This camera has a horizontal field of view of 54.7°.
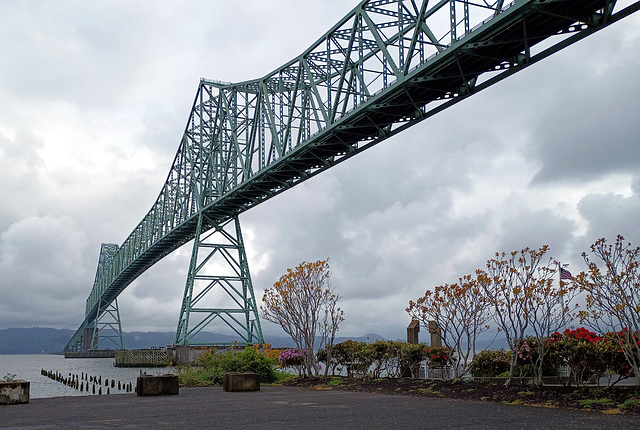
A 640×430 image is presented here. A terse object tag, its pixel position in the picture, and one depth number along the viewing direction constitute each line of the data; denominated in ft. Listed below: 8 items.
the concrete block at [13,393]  53.83
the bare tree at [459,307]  56.59
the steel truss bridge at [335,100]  68.18
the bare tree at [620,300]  42.01
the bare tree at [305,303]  75.41
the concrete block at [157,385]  63.77
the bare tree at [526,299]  49.75
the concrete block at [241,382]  67.72
